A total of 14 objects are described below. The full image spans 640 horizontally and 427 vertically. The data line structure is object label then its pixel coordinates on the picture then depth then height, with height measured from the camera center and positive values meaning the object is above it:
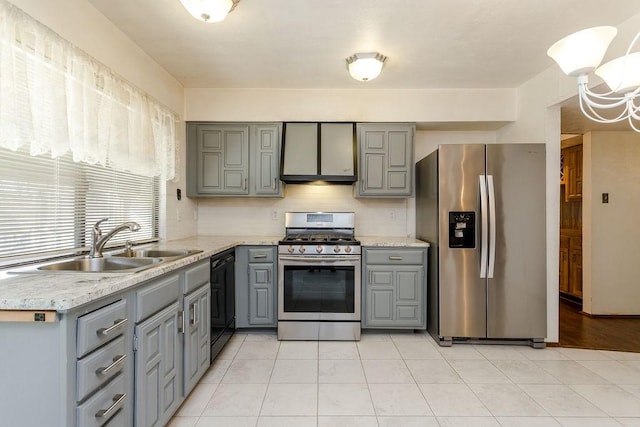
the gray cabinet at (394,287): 3.13 -0.68
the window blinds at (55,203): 1.58 +0.07
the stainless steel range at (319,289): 3.04 -0.68
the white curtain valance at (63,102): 1.42 +0.62
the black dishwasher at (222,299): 2.49 -0.69
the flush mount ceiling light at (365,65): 2.53 +1.19
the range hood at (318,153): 3.31 +0.64
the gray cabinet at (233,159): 3.40 +0.59
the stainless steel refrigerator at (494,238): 2.84 -0.18
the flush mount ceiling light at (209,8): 1.68 +1.08
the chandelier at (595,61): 1.29 +0.66
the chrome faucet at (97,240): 1.91 -0.15
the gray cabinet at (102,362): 1.08 -0.57
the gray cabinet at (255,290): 3.14 -0.71
